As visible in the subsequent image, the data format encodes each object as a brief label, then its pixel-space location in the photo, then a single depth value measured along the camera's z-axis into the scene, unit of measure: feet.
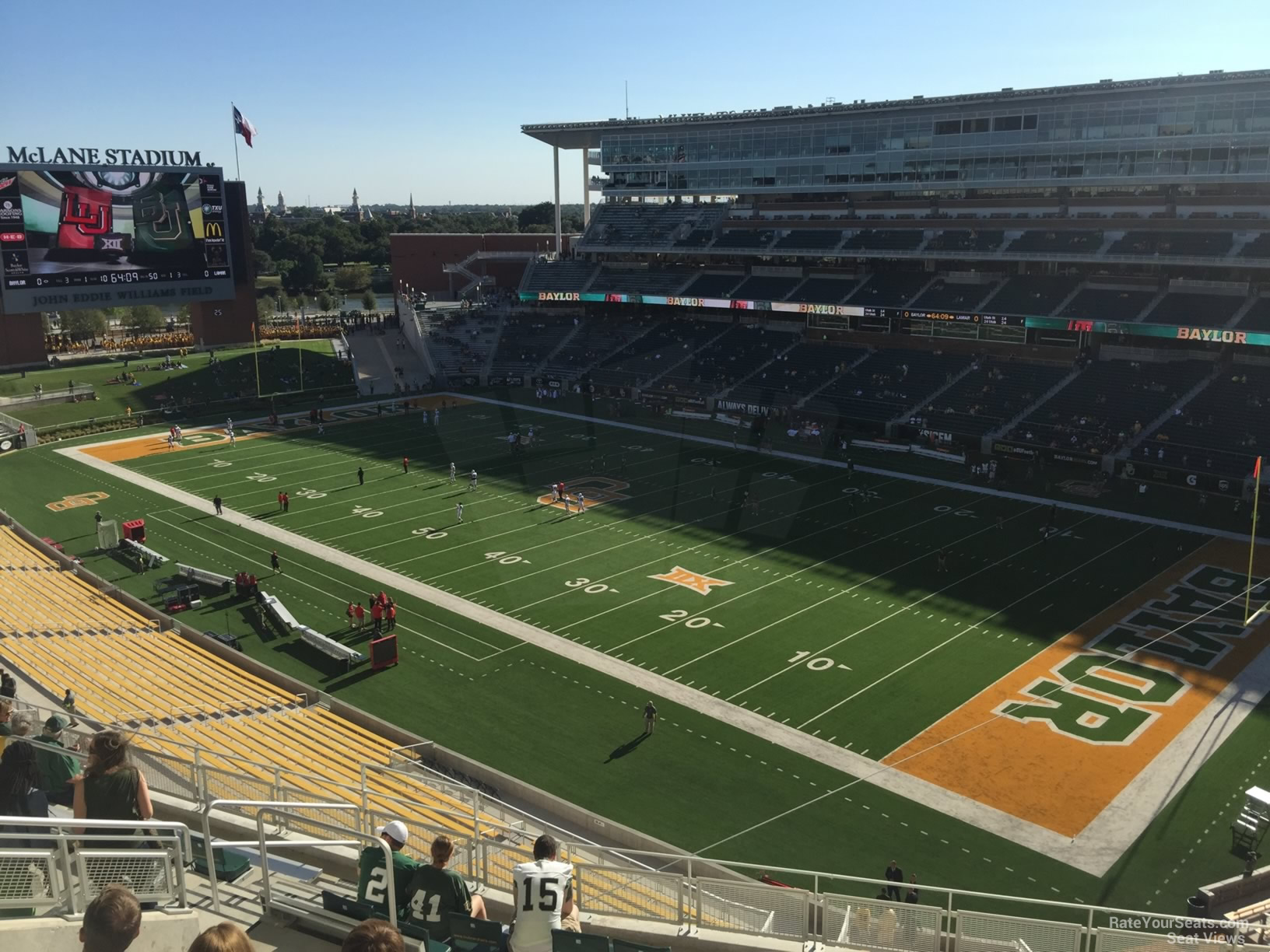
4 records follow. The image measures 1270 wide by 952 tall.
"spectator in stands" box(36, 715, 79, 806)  28.27
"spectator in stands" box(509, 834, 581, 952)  21.61
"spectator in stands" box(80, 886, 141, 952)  15.30
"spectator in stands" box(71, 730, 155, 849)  24.36
